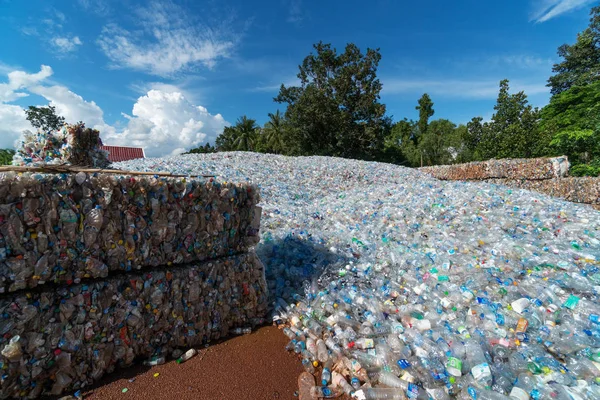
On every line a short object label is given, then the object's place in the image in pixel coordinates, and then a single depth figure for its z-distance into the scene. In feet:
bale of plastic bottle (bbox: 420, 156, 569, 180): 31.71
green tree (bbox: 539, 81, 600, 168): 45.83
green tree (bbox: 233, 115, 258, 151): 113.50
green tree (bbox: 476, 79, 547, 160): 50.78
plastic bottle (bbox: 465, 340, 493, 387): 6.39
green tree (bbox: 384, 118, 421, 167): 83.00
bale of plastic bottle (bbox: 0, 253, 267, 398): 5.56
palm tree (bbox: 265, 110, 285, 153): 97.96
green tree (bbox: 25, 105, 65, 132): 86.94
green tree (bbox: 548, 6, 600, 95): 72.95
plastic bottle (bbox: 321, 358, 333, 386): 6.97
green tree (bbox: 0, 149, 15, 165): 50.87
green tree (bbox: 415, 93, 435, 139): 107.96
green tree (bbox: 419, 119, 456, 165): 81.56
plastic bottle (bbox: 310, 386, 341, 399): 6.54
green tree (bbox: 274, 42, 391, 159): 66.39
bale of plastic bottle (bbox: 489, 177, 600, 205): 28.47
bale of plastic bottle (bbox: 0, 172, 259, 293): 5.47
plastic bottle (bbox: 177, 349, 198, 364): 7.22
